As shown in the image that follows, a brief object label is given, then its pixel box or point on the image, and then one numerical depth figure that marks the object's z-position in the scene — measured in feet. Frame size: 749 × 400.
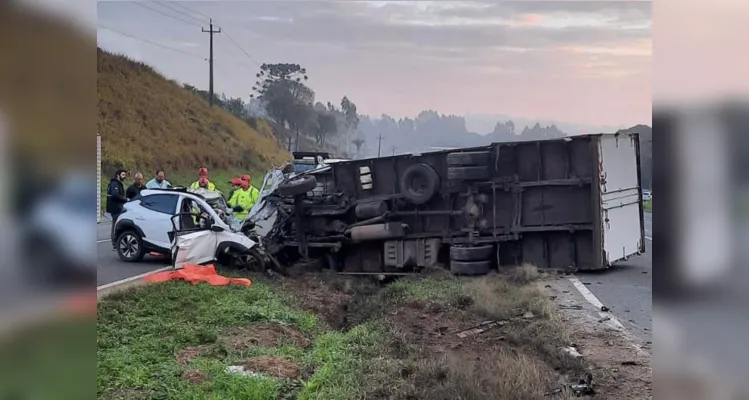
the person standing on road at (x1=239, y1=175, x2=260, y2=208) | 31.79
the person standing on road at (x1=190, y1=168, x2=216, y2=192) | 32.95
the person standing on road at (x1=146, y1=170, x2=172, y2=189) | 30.63
